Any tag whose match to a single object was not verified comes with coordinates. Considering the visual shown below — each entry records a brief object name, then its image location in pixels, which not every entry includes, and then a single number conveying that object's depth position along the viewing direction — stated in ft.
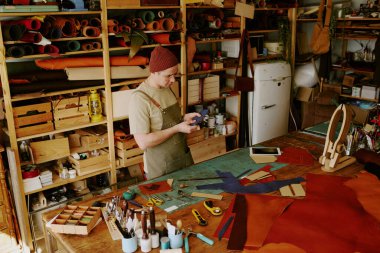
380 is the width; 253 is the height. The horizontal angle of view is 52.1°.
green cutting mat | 7.40
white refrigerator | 16.10
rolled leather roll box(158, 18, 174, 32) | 13.07
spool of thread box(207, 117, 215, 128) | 15.84
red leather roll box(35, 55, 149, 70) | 11.53
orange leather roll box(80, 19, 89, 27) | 11.49
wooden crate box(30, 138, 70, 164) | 11.61
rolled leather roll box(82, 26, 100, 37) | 11.35
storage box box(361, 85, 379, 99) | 16.40
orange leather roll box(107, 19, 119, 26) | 11.85
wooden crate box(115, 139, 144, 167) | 13.08
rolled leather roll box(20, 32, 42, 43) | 10.38
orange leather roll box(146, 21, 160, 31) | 12.74
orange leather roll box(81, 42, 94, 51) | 11.64
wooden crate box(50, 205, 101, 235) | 6.19
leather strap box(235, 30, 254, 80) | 15.53
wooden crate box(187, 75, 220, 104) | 14.75
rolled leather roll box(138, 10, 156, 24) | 12.76
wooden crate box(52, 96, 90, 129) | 11.77
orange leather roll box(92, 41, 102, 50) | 11.84
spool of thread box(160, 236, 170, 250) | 5.85
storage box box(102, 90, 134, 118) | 12.65
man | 8.63
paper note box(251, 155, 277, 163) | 9.27
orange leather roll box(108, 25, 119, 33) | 11.91
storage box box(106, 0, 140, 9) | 11.73
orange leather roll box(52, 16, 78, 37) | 10.94
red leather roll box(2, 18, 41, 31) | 10.32
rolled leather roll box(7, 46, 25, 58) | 10.23
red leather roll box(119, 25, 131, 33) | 12.09
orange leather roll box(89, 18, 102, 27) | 11.67
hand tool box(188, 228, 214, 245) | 6.06
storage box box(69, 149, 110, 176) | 12.50
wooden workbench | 5.95
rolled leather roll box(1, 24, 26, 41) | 10.16
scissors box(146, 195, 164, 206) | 7.22
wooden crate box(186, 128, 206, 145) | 15.05
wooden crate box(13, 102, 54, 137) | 10.99
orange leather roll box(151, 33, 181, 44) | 13.18
